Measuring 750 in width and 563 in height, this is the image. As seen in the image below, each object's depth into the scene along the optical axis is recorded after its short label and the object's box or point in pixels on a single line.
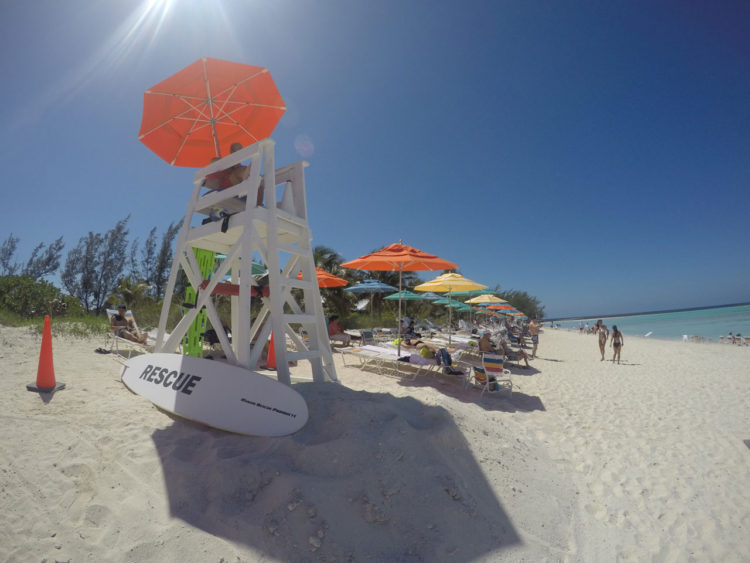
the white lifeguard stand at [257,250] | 3.44
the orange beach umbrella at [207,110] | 3.96
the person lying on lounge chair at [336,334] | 11.12
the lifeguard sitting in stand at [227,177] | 4.18
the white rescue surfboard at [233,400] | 2.96
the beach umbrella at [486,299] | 16.38
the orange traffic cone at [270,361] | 6.45
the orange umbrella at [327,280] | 11.56
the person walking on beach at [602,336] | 12.64
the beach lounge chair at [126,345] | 7.00
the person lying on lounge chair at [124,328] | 7.57
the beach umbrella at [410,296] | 15.00
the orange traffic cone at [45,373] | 4.02
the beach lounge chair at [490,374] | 6.32
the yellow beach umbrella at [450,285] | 9.63
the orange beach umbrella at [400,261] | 7.14
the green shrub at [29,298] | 11.91
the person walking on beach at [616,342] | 11.77
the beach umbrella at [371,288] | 13.40
